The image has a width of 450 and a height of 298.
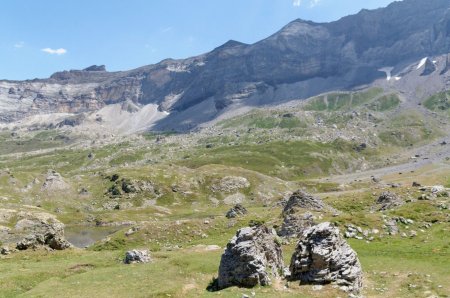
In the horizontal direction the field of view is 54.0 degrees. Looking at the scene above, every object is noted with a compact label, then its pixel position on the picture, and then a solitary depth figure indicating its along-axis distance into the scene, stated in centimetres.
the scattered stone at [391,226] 6462
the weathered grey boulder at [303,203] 8725
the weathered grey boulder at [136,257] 5668
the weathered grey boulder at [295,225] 7100
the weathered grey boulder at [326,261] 4078
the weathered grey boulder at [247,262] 4166
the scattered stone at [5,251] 6625
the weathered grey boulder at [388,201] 8738
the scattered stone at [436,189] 9450
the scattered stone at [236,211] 11219
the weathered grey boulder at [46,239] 6856
